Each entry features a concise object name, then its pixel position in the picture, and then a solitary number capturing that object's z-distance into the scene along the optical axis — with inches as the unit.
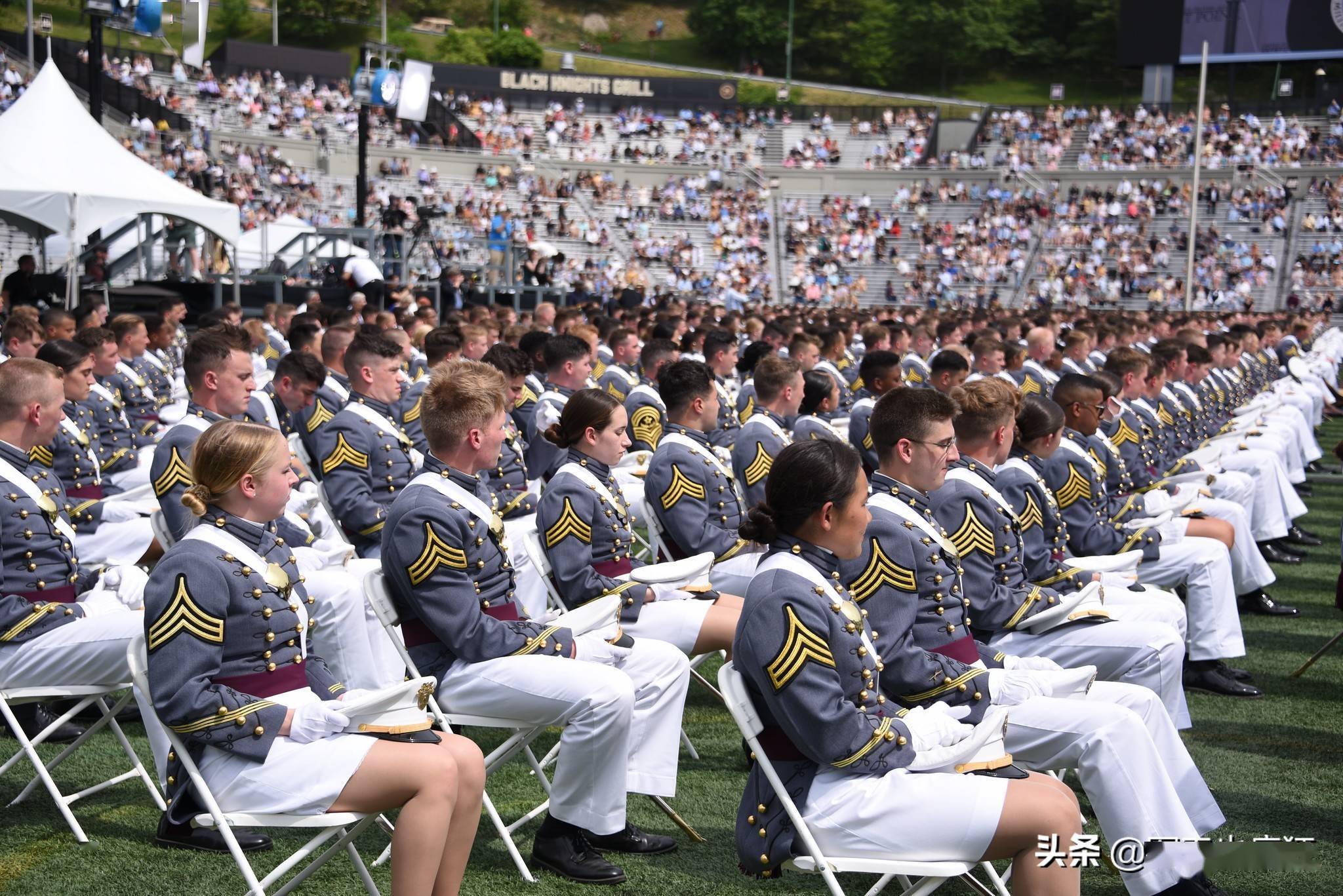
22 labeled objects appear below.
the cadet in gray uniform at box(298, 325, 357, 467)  309.6
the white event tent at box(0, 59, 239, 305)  633.0
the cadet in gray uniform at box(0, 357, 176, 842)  181.5
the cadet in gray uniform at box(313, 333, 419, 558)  267.0
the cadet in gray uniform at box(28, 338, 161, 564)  273.0
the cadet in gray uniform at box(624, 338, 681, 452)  369.7
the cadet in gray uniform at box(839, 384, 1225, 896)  155.9
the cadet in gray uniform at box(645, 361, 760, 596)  256.2
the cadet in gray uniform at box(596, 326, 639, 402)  435.5
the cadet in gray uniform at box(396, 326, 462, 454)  322.0
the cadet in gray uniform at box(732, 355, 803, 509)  296.5
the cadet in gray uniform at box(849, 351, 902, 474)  370.9
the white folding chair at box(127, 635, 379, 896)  136.7
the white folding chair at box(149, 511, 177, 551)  211.9
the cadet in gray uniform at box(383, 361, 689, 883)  172.2
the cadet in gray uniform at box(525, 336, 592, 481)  344.5
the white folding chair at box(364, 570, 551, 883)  173.5
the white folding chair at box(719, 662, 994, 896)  131.0
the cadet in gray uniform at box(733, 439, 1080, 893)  132.1
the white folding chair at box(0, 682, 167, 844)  178.4
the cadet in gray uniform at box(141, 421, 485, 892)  138.6
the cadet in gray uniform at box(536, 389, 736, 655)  212.7
